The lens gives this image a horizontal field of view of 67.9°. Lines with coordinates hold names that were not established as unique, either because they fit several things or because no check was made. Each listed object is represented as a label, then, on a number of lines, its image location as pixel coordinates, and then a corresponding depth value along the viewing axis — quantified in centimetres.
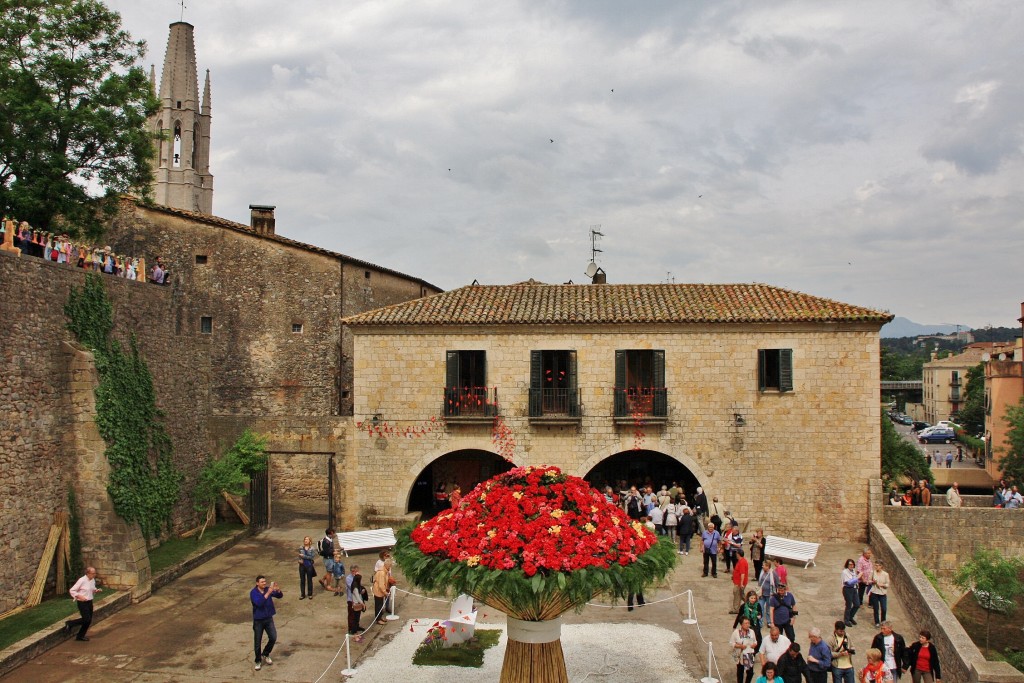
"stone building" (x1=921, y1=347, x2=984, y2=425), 7844
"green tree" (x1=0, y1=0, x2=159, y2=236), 1880
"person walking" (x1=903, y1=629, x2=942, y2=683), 1109
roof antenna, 2812
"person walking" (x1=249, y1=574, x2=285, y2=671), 1205
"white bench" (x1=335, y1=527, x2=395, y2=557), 1830
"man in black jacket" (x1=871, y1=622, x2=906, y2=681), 1083
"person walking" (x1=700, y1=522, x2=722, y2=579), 1678
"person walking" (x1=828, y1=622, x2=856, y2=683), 1023
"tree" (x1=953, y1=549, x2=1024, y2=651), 1891
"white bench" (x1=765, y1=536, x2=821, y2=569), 1778
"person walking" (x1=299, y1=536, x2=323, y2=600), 1539
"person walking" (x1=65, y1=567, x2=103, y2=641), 1321
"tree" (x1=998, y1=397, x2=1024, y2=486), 3297
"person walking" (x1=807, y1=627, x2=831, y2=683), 997
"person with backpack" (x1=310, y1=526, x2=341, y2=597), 1633
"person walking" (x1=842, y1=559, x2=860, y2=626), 1393
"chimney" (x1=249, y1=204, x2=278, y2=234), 2658
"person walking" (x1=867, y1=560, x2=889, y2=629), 1398
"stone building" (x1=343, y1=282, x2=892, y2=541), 2022
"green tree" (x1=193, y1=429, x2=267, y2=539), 2064
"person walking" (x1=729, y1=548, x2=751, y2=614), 1378
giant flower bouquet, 775
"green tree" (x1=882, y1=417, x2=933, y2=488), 2747
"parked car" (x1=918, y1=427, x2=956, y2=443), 6431
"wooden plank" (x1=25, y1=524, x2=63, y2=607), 1438
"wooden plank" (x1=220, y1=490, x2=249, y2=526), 2206
